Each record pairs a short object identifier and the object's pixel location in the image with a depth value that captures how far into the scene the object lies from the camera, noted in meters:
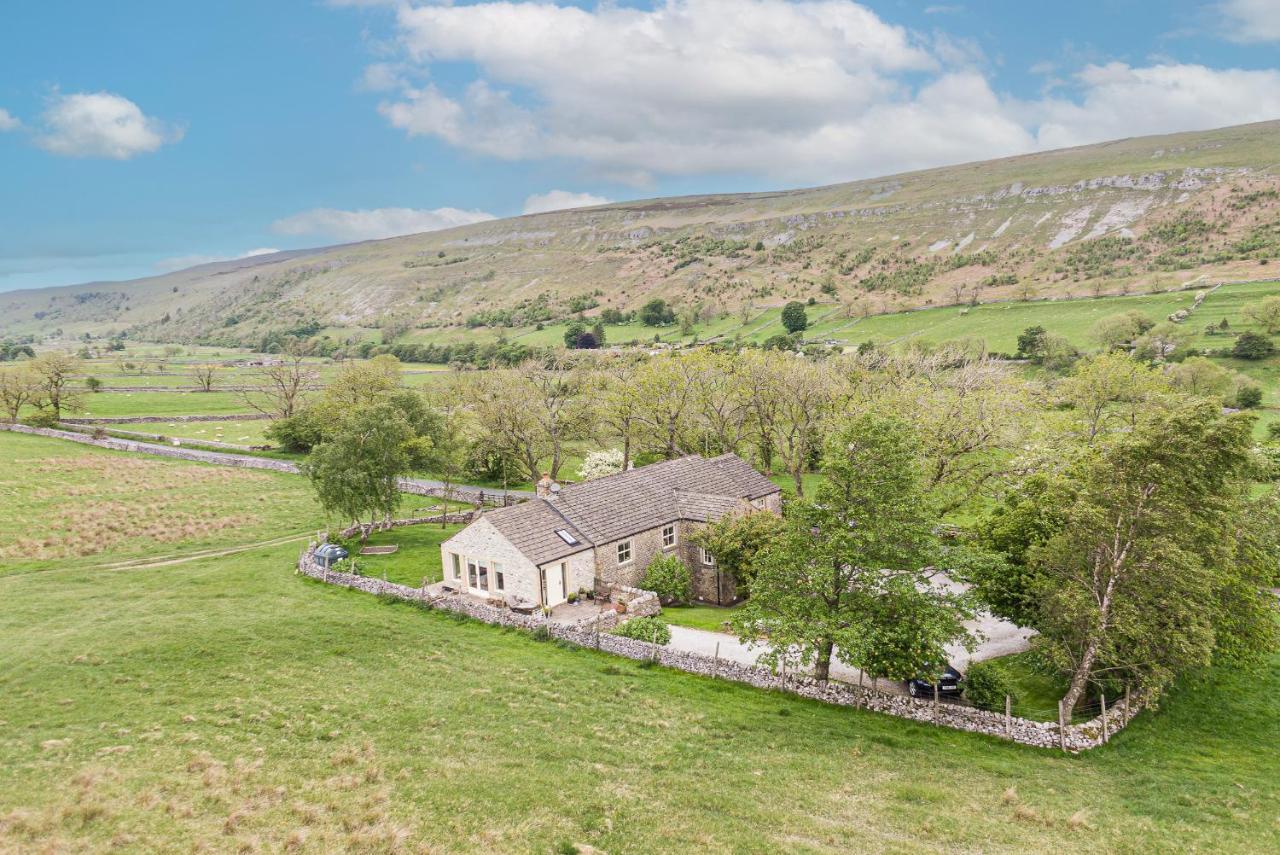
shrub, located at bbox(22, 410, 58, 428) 86.64
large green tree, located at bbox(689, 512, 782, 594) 34.22
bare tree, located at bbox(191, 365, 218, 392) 134.88
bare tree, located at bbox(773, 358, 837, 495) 53.66
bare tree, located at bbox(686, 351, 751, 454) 58.12
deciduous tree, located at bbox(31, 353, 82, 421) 91.38
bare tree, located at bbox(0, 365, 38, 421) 90.19
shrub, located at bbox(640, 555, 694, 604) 36.03
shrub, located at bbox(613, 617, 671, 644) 29.00
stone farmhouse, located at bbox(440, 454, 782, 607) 34.09
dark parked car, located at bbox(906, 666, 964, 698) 24.86
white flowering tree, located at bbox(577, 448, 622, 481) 61.19
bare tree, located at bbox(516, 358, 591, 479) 62.44
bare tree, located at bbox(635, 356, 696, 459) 58.75
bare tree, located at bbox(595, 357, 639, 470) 59.81
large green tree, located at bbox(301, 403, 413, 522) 43.38
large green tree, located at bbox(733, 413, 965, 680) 23.06
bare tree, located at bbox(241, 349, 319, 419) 91.56
